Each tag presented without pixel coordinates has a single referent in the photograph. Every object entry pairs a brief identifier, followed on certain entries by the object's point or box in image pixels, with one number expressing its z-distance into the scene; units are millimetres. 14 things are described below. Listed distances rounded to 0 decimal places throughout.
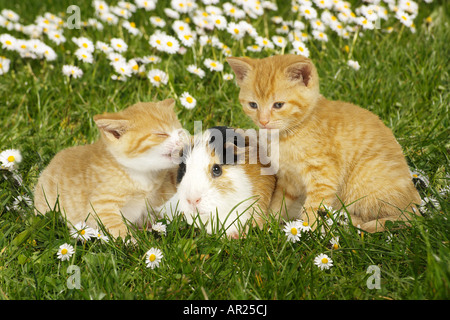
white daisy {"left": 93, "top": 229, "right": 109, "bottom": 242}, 3017
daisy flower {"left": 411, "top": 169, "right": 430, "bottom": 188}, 3564
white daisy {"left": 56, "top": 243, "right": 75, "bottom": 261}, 2901
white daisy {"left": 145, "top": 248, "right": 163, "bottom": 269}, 2779
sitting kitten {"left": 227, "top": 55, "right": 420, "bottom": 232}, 3287
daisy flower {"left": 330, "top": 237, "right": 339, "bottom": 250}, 2885
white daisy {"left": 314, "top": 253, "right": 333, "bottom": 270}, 2746
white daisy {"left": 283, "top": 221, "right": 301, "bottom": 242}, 2932
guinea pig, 3197
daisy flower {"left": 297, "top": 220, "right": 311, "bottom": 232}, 2953
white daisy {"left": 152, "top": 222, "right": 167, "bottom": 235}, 3100
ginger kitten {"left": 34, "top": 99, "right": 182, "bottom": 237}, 3299
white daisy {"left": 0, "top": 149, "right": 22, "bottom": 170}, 3530
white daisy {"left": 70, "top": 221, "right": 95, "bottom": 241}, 2995
